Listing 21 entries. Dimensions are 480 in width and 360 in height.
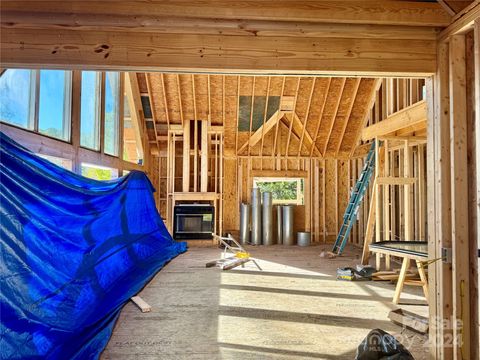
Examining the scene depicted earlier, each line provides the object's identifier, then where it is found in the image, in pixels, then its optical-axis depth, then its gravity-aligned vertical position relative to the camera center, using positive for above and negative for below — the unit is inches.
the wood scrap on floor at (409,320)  127.6 -57.3
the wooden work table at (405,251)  141.7 -31.6
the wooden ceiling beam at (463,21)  85.1 +50.6
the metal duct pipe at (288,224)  358.6 -40.2
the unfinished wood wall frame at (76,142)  140.4 +25.6
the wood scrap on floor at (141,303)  150.6 -59.3
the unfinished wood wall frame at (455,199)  91.8 -2.3
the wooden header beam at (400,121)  188.9 +47.9
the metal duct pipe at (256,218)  356.8 -33.2
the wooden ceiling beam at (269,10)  90.5 +54.7
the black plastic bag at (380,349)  93.2 -50.1
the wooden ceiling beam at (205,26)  90.2 +50.8
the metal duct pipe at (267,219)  355.9 -34.2
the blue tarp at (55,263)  98.0 -31.2
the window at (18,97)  131.9 +42.7
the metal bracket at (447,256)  94.7 -20.4
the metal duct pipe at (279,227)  364.7 -44.7
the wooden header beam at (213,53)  91.4 +43.1
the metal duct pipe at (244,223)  360.8 -40.0
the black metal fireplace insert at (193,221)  339.6 -35.7
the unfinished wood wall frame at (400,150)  211.8 +36.4
